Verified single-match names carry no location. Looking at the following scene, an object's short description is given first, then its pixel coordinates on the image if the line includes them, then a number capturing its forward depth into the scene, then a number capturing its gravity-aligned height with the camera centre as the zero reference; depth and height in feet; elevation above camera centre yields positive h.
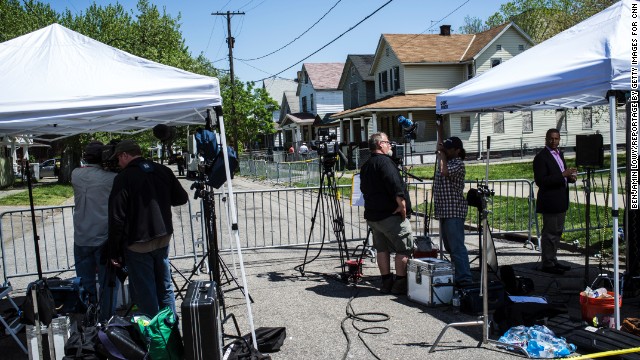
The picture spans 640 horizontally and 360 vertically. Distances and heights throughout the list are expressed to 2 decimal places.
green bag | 14.02 -4.71
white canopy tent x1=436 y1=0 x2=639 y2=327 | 15.87 +1.85
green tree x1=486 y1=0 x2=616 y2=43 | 76.54 +30.54
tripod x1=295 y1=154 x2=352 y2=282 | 25.38 -2.22
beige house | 112.57 +9.44
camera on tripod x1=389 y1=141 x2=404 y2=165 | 23.38 -0.62
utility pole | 122.72 +18.75
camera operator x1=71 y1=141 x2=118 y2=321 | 18.72 -1.70
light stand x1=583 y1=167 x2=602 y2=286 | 20.71 -4.15
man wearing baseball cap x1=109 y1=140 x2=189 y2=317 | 16.24 -2.05
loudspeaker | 20.16 -0.83
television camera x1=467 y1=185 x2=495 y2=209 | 17.09 -2.00
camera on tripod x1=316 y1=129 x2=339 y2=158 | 25.18 -0.11
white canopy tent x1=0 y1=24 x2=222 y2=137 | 15.69 +2.13
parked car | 133.36 -2.46
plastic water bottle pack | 15.21 -6.05
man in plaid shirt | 21.25 -2.68
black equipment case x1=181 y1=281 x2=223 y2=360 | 13.71 -4.52
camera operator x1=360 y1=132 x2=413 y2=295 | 21.26 -2.80
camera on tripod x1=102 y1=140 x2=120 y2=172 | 18.72 -0.17
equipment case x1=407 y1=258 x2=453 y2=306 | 20.34 -5.42
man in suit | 23.95 -2.72
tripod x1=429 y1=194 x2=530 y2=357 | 15.98 -5.50
